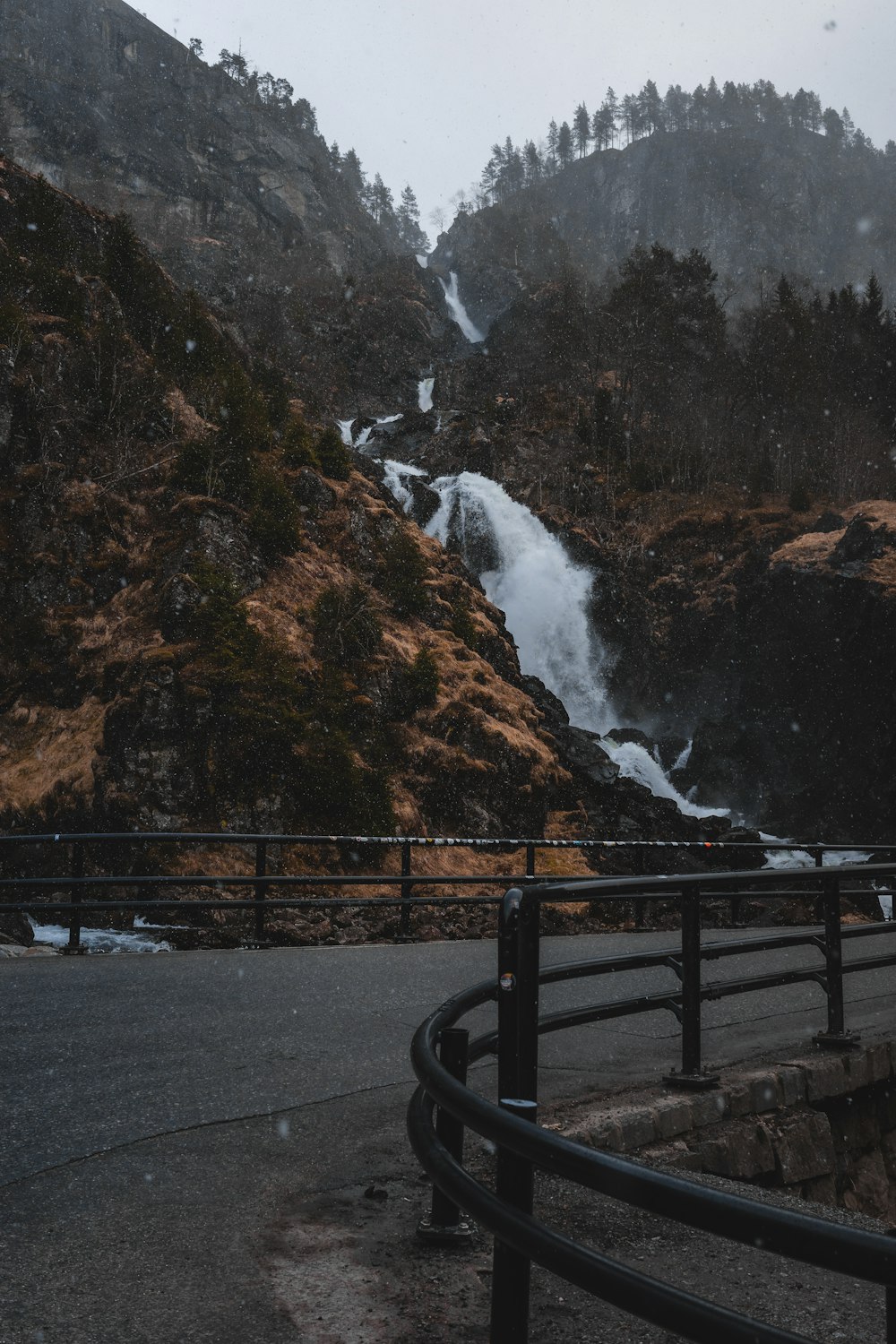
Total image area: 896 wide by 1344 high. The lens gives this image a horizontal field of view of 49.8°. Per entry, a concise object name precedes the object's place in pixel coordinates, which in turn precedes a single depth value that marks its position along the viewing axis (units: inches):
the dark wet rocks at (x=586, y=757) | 1137.4
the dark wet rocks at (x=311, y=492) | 1232.8
